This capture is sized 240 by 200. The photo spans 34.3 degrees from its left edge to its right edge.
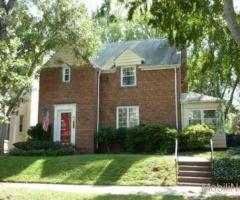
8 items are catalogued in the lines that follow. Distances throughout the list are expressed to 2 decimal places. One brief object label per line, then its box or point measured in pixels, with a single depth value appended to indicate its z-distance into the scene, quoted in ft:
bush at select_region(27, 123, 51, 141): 87.81
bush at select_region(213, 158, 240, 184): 53.42
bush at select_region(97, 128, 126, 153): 83.56
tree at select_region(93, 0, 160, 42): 39.42
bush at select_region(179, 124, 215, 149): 75.44
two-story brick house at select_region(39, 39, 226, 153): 84.23
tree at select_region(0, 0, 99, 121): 79.20
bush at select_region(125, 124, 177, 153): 76.33
